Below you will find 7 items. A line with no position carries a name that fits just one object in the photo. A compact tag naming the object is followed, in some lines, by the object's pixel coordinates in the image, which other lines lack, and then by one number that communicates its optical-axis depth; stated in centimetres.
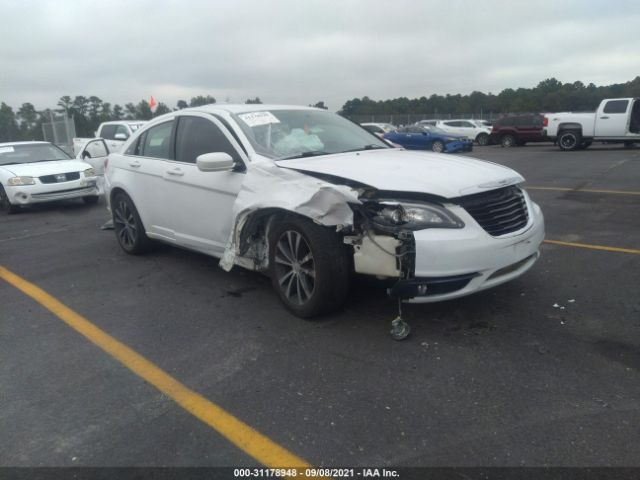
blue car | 2302
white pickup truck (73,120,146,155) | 1612
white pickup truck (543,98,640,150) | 1961
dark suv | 2522
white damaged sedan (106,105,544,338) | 345
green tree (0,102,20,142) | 2564
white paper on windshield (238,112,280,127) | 469
